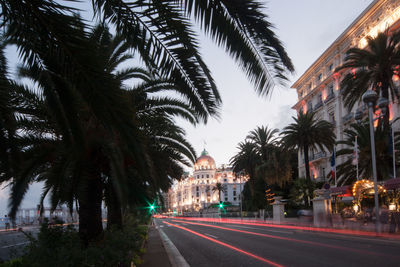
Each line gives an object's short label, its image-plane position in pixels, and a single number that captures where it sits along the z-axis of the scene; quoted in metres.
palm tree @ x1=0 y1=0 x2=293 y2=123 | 3.18
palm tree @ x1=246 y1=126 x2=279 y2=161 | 53.31
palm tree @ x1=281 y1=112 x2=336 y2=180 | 38.49
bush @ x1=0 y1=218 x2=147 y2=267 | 5.61
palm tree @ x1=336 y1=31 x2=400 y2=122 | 24.50
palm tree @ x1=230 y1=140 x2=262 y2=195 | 53.57
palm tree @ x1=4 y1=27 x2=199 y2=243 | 2.95
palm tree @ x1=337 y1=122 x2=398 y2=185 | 30.83
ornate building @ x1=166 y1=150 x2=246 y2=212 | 177.88
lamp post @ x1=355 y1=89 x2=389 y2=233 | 18.98
